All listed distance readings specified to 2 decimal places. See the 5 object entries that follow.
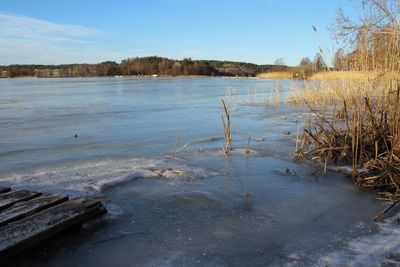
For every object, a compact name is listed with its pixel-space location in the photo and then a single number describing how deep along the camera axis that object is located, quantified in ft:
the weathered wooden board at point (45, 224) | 9.90
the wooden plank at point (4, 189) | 14.14
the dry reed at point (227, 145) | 23.47
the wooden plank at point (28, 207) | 11.32
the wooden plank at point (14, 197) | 12.59
